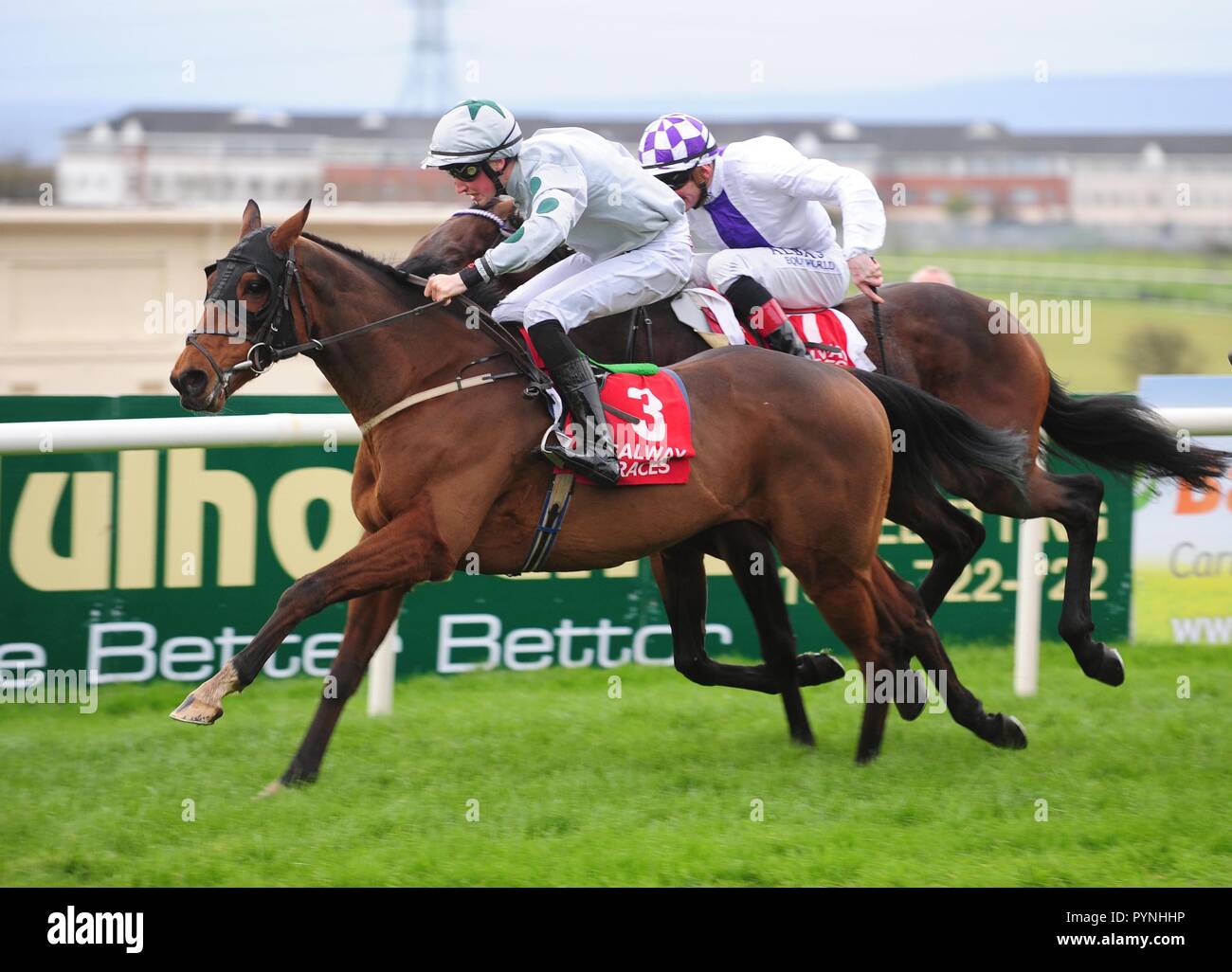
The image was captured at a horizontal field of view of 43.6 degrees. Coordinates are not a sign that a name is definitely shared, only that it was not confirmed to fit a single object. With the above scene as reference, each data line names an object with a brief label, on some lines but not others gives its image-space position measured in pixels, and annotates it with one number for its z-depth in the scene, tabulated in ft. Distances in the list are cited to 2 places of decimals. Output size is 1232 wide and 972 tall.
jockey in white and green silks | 14.39
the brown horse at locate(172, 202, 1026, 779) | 13.97
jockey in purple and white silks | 17.06
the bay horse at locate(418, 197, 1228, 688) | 18.34
